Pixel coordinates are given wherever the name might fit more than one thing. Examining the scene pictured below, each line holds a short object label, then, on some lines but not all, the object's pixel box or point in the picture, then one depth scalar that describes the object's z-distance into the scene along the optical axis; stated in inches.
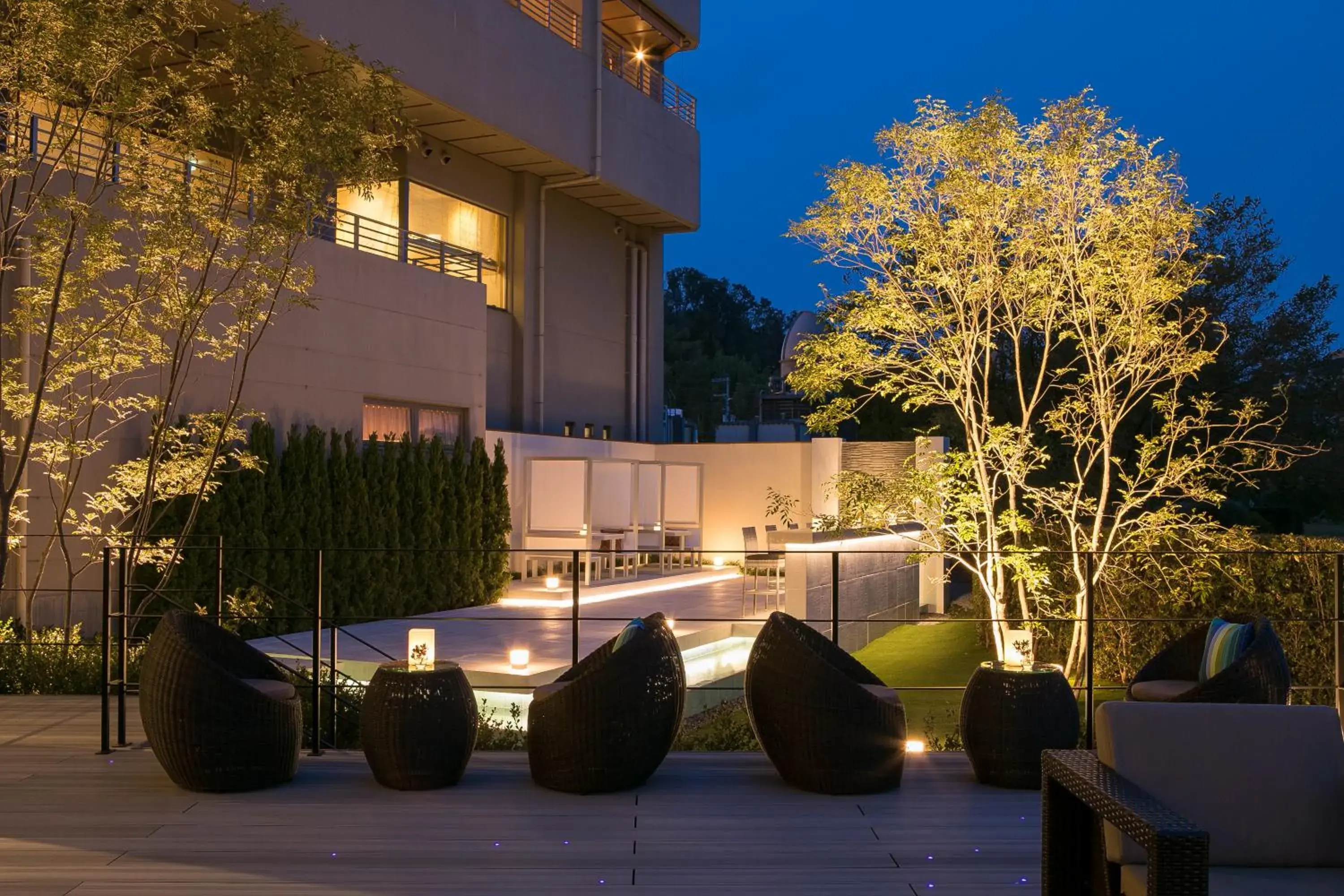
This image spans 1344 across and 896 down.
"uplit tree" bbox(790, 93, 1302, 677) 369.4
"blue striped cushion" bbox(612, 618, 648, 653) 208.5
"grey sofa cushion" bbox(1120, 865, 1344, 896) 114.8
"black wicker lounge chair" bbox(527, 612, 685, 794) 202.5
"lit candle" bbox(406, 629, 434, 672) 214.2
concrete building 508.7
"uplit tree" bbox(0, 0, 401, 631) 301.0
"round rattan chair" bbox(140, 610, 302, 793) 201.8
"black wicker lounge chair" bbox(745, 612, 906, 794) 204.1
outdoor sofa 121.6
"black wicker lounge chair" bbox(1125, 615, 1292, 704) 212.7
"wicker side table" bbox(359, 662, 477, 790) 207.0
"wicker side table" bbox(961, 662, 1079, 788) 211.5
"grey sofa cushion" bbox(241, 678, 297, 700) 214.1
